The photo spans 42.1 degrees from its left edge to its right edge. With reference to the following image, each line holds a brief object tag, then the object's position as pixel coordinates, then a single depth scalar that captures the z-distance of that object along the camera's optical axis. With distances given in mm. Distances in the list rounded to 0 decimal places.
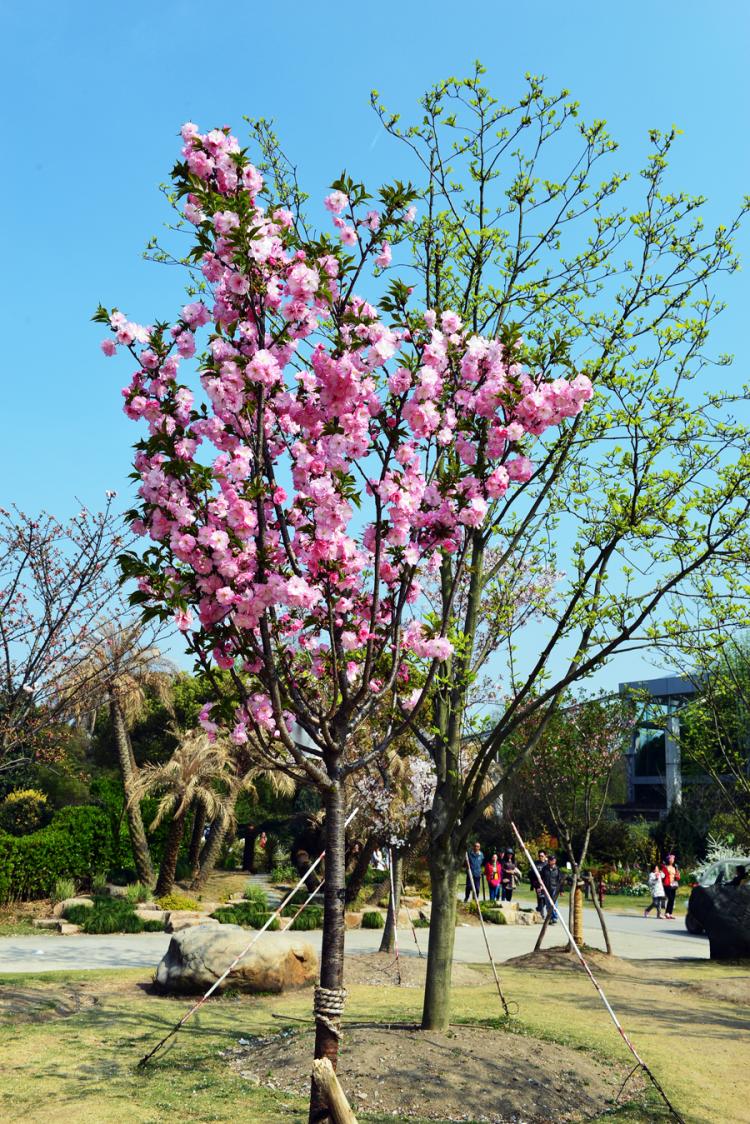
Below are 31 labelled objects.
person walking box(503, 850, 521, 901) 28734
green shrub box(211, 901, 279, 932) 19312
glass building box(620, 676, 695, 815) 50069
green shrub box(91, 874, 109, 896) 22547
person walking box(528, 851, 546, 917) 25906
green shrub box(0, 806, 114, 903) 20812
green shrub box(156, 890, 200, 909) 21047
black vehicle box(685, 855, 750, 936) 23588
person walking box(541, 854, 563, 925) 24483
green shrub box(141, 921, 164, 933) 18969
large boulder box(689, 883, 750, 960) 18125
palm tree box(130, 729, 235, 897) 22031
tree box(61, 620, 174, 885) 20578
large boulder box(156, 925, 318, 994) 12102
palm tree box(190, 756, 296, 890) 23812
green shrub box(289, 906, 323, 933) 20195
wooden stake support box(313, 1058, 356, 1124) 4242
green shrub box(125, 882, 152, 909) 21547
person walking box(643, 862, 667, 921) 27500
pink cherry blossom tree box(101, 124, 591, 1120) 6207
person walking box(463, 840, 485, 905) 26991
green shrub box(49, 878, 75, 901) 21062
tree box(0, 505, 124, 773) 12242
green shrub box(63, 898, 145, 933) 18234
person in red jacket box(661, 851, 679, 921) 28078
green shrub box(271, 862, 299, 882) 28303
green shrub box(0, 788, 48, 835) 25203
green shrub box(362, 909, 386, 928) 21172
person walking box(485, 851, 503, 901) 27891
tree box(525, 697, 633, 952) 19562
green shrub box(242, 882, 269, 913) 21734
